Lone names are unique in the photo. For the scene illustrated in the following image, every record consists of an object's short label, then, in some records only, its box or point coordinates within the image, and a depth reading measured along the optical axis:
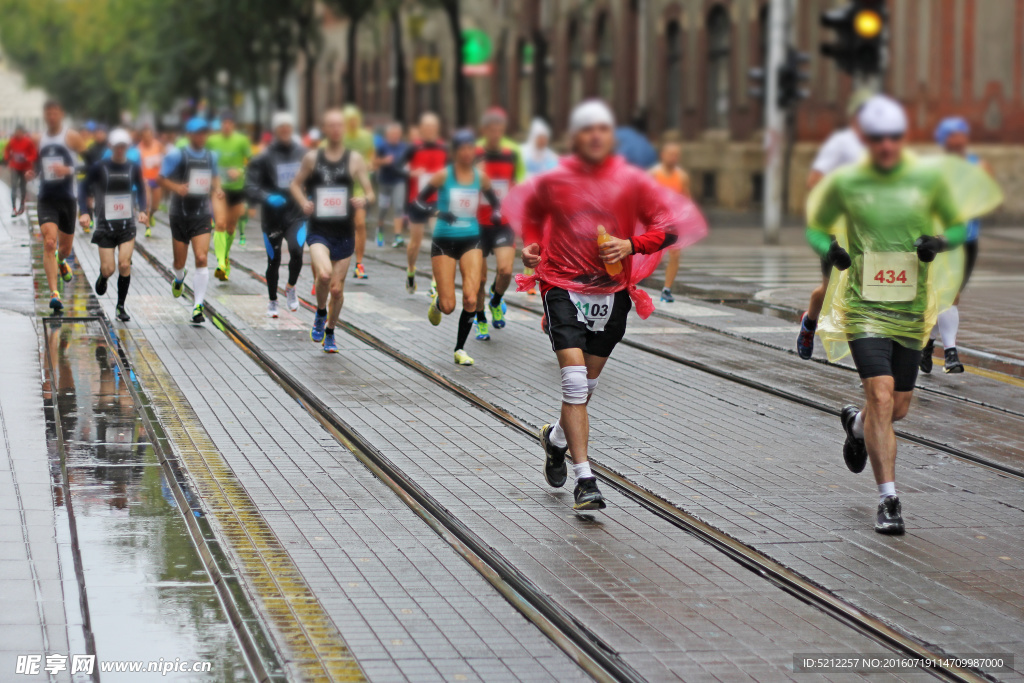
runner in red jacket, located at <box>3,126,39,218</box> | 32.53
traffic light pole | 27.52
